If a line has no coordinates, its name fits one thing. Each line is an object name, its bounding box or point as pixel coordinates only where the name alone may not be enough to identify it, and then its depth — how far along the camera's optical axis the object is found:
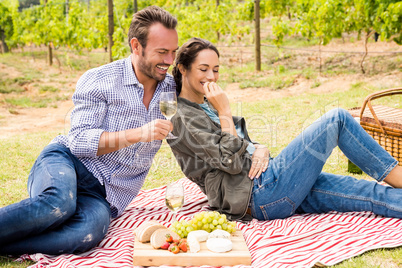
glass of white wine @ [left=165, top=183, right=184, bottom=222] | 2.54
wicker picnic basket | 3.70
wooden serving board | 2.33
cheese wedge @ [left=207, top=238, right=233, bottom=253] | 2.38
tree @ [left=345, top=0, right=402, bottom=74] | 8.77
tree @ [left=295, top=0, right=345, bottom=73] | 10.27
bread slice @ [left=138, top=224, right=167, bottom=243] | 2.50
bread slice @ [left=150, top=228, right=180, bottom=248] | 2.42
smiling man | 2.47
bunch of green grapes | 2.58
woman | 2.74
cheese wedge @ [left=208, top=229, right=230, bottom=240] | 2.49
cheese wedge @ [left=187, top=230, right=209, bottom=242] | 2.49
